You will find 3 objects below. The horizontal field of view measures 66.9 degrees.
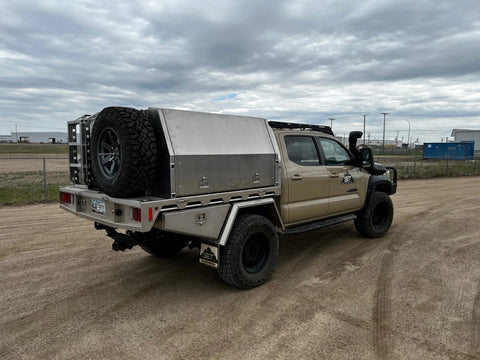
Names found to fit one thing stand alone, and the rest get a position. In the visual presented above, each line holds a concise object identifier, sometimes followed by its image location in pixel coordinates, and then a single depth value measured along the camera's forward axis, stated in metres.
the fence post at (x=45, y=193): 10.65
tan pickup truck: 3.69
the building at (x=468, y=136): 74.26
